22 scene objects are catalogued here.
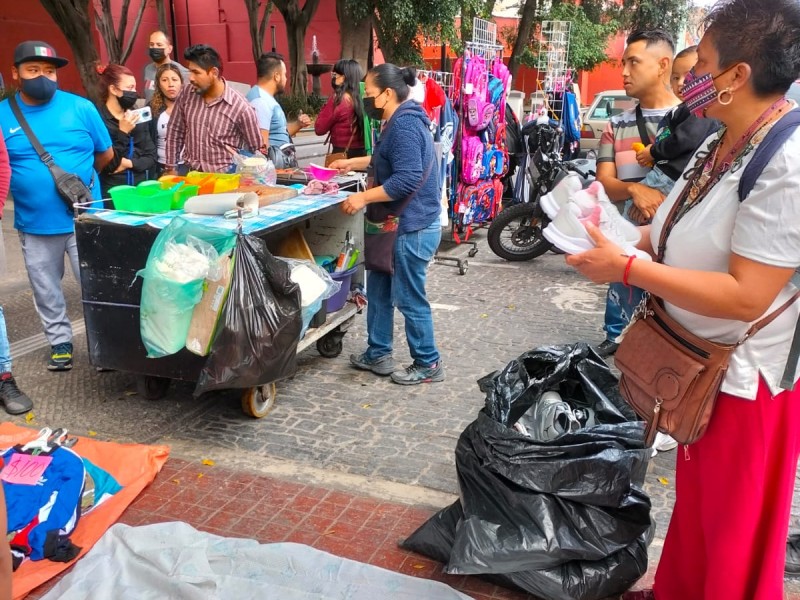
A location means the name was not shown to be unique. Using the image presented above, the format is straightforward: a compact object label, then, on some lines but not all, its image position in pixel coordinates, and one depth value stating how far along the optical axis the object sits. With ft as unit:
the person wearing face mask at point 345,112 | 23.34
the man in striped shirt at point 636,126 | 11.91
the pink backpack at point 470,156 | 25.64
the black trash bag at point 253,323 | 11.30
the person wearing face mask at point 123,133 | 18.67
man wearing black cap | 13.88
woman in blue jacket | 13.57
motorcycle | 25.46
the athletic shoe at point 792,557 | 9.08
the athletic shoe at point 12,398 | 13.42
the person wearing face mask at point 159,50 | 22.85
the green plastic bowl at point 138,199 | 12.86
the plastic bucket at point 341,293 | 15.56
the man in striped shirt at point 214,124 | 16.25
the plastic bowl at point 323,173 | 15.83
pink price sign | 9.51
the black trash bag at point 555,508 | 7.97
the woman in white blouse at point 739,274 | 5.53
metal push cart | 12.03
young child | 11.49
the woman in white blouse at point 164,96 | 20.61
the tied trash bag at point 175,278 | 11.32
